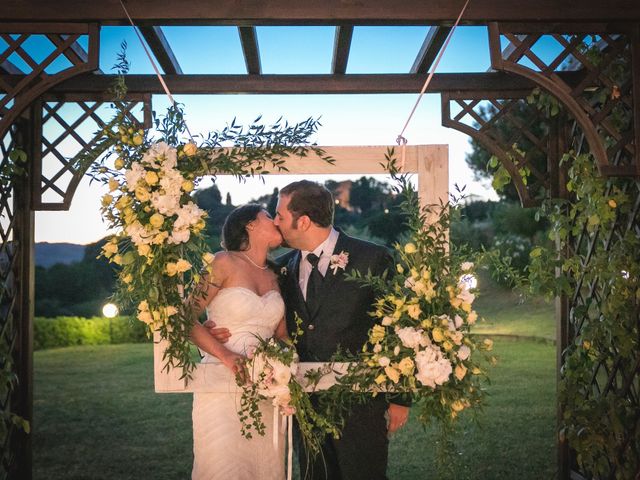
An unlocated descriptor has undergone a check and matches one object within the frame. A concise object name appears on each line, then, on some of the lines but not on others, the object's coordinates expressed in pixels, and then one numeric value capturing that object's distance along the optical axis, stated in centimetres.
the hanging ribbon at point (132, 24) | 317
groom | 346
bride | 336
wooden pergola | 327
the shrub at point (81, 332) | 1162
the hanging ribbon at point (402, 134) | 324
